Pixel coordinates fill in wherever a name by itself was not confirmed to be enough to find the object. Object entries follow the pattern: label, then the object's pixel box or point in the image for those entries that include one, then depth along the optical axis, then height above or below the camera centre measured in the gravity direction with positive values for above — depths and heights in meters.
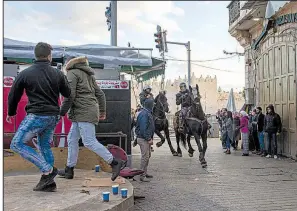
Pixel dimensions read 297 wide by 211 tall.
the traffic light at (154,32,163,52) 20.50 +3.74
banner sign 9.28 +0.68
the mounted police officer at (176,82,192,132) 11.70 +0.37
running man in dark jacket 5.14 +0.19
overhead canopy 9.52 +1.54
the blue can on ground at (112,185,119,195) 5.35 -1.02
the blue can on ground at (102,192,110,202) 4.95 -1.03
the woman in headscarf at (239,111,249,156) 13.84 -0.63
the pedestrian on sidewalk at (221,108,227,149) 15.56 -0.62
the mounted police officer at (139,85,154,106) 8.55 +0.44
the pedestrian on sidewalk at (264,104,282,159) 12.30 -0.40
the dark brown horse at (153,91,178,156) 13.45 -0.01
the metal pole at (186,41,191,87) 22.11 +2.65
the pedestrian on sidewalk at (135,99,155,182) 7.87 -0.33
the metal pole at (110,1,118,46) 12.56 +3.00
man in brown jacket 5.87 +0.06
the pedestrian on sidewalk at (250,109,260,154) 14.27 -0.68
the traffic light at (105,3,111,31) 13.69 +3.41
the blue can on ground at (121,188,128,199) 5.21 -1.04
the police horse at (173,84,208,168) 11.27 -0.22
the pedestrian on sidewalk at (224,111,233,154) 14.76 -0.61
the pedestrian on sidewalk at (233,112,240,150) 14.90 -0.51
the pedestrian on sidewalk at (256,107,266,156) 13.45 -0.53
